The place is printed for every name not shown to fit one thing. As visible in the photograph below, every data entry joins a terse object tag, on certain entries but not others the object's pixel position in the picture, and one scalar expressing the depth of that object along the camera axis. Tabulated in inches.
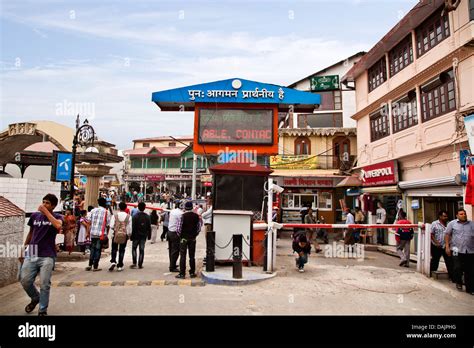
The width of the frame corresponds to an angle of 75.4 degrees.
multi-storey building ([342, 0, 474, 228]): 393.4
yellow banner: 863.7
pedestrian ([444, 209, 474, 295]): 264.8
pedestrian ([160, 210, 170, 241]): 509.5
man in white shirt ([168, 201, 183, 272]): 305.4
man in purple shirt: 185.2
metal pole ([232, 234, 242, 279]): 268.7
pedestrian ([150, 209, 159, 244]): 509.3
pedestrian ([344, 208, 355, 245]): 484.4
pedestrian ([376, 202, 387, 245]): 552.4
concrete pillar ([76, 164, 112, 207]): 518.6
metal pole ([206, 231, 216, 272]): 293.5
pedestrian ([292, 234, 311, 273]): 317.1
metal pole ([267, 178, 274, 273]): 302.0
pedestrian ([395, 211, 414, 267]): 367.9
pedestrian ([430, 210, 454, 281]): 305.3
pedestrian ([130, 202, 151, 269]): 320.2
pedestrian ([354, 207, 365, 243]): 533.5
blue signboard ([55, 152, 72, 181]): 435.3
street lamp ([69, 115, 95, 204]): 503.8
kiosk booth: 402.0
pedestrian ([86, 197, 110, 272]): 301.7
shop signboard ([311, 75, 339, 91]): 972.6
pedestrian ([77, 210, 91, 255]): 327.5
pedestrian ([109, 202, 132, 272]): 307.0
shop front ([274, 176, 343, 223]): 821.4
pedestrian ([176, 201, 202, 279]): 289.3
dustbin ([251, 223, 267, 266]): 330.6
